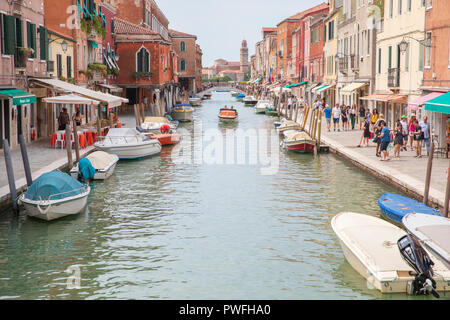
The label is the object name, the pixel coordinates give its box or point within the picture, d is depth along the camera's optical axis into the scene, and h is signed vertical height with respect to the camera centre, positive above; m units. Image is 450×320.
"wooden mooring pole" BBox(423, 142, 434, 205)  14.29 -2.11
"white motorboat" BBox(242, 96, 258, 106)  78.97 -1.49
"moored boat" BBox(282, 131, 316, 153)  27.55 -2.35
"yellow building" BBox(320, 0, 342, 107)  48.31 +3.13
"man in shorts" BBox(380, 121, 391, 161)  21.21 -1.77
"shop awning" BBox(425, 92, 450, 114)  18.59 -0.47
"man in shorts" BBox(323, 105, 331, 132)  37.37 -1.47
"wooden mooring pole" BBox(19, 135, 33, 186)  15.95 -1.91
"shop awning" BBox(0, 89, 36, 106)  20.94 -0.13
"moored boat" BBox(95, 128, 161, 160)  24.87 -2.13
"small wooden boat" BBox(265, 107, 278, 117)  59.01 -2.11
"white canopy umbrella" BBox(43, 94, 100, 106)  25.15 -0.33
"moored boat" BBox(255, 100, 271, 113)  60.94 -1.56
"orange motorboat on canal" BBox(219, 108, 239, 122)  48.88 -1.94
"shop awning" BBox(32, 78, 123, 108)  25.99 +0.03
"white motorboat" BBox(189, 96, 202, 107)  75.12 -1.24
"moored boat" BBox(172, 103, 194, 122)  50.34 -1.80
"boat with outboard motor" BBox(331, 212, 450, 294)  9.85 -2.77
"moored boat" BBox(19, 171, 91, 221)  14.40 -2.47
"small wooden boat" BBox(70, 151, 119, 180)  20.12 -2.41
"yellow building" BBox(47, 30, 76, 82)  28.89 +1.70
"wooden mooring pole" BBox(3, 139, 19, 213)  14.72 -2.05
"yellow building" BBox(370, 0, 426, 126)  26.09 +1.44
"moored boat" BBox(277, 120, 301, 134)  35.35 -2.09
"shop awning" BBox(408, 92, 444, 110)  22.24 -0.40
